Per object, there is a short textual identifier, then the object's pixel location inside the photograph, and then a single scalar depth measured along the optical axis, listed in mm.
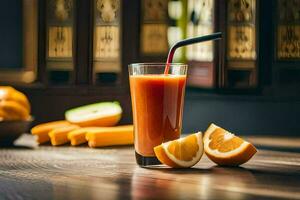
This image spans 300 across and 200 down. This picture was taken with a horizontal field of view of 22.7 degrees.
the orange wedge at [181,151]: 962
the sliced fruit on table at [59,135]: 1208
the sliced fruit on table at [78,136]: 1204
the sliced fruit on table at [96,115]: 1262
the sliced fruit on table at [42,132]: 1225
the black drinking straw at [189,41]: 992
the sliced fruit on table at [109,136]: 1191
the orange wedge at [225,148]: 993
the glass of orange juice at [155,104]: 988
